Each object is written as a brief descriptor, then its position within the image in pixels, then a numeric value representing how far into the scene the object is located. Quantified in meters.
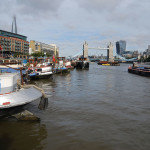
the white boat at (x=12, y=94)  8.19
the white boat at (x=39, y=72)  29.83
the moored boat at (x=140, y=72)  46.03
